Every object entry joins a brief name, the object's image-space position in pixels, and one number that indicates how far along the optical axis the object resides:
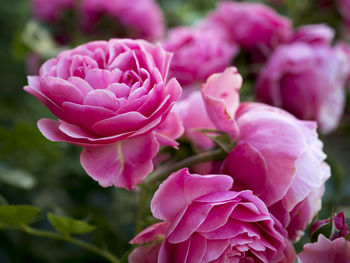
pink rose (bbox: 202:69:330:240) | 0.31
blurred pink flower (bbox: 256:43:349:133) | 0.54
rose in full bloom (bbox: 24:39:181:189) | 0.29
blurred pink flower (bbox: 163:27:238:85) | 0.55
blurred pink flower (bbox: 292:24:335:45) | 0.56
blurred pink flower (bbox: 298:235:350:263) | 0.29
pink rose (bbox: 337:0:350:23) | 0.72
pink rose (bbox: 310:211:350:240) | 0.31
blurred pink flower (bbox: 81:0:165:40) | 0.73
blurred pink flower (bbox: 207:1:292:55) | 0.59
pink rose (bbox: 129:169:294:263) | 0.29
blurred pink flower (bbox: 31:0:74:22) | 0.76
